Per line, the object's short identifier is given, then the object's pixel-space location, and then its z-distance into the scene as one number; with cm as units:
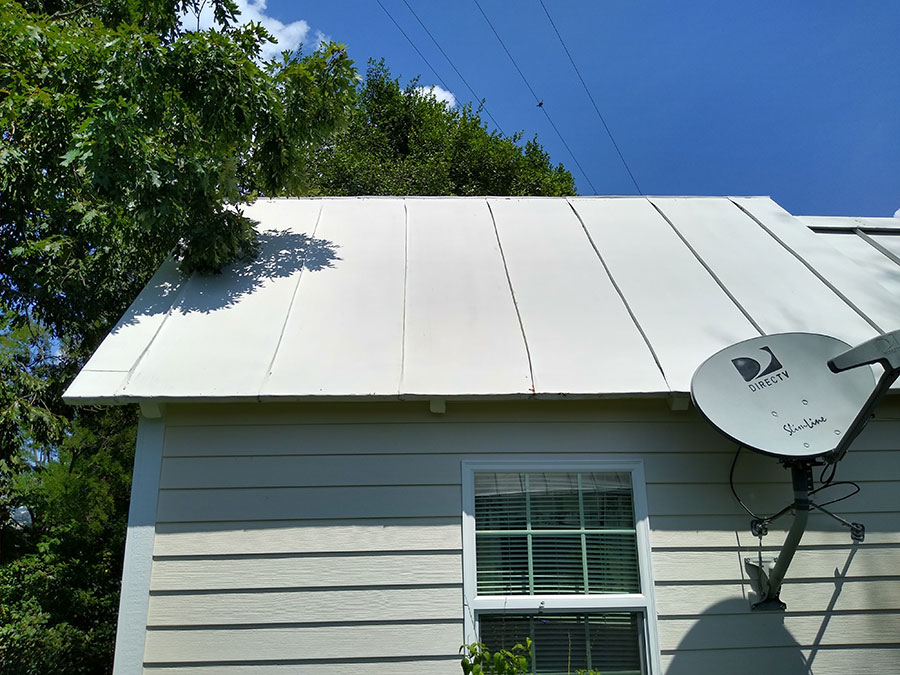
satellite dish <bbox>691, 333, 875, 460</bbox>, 352
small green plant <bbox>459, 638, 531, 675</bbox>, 295
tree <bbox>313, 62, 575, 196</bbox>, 1493
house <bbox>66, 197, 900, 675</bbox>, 372
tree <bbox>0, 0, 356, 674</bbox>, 453
